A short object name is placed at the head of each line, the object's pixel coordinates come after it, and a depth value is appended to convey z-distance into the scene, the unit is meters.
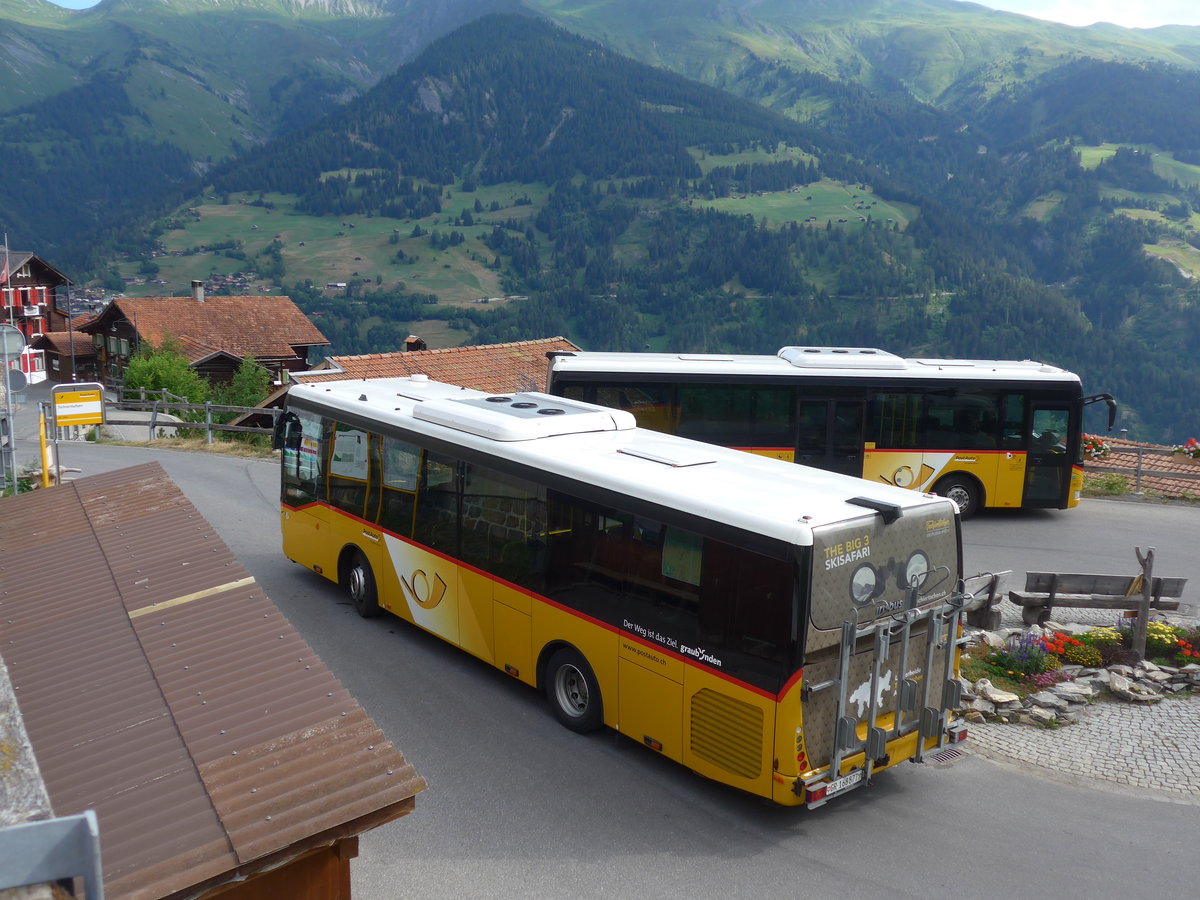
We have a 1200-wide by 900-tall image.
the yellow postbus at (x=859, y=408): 19.47
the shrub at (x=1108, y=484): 23.42
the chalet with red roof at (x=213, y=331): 74.75
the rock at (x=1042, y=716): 11.08
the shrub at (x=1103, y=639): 13.05
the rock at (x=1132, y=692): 11.70
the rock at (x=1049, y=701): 11.29
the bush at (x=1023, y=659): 12.23
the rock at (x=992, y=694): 11.35
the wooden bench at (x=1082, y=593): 13.47
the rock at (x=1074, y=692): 11.61
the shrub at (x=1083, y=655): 12.70
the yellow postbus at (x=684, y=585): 8.39
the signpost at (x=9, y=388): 13.76
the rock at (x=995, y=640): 12.91
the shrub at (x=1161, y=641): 12.90
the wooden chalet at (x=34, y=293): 82.94
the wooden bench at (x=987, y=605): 13.45
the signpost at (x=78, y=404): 17.47
